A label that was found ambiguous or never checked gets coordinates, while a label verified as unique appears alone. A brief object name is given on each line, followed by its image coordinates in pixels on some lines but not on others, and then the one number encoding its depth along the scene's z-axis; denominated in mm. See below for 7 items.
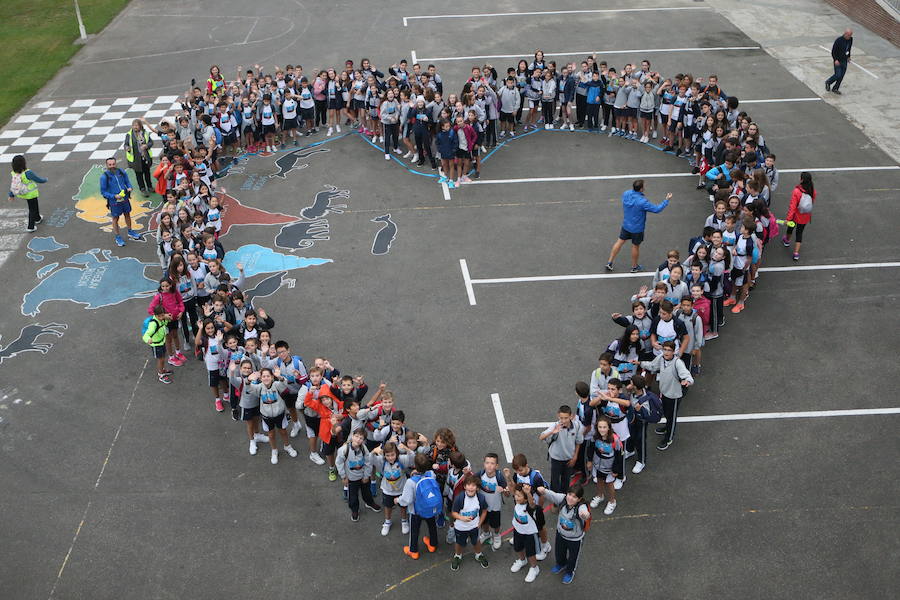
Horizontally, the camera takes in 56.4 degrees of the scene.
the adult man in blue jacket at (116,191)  15992
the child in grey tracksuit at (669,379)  10969
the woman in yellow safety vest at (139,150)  17656
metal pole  27011
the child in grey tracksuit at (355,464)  9966
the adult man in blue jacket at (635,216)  14594
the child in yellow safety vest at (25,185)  16516
